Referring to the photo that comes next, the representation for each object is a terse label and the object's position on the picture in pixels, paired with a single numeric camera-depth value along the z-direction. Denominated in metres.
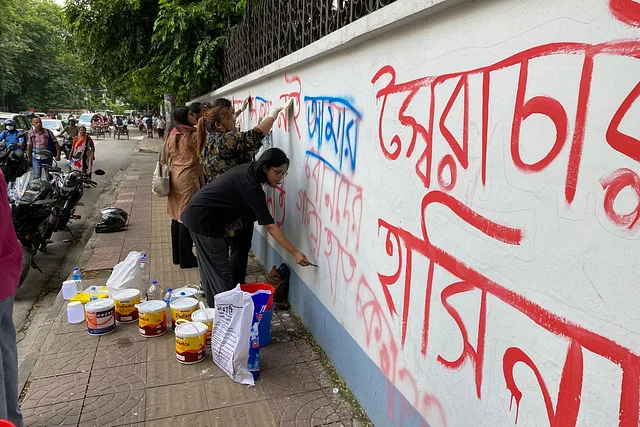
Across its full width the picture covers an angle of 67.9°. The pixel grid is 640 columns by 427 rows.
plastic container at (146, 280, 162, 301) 4.15
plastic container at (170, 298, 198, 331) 3.65
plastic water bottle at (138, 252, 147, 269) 4.27
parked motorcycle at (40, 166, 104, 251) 6.04
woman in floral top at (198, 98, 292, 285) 3.99
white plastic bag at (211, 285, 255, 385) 2.92
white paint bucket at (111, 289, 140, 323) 3.85
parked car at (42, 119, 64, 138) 20.98
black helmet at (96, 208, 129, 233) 6.80
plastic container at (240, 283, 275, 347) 3.41
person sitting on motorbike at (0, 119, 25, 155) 9.55
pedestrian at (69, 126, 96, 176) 10.64
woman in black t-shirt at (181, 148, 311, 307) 3.29
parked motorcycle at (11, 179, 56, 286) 4.93
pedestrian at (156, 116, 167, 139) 25.09
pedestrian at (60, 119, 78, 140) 12.86
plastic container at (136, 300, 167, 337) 3.61
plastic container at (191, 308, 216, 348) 3.41
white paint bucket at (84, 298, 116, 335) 3.65
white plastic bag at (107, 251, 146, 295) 4.09
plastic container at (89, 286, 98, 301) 3.94
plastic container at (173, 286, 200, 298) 3.99
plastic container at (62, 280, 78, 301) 4.33
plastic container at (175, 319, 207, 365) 3.21
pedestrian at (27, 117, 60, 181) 9.32
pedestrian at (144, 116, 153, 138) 31.52
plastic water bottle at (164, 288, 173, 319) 3.98
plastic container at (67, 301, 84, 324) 3.89
